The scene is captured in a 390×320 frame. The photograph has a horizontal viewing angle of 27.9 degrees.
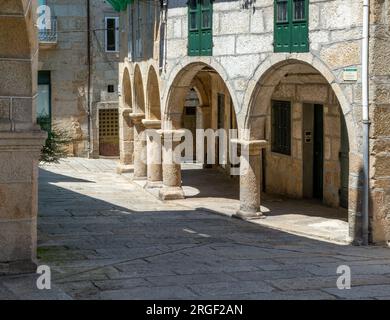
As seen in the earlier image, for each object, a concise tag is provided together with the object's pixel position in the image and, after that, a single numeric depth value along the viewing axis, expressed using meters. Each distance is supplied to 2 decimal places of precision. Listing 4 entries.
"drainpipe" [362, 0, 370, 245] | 10.91
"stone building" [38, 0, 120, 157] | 27.44
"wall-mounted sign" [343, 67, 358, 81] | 11.27
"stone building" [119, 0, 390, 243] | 11.30
